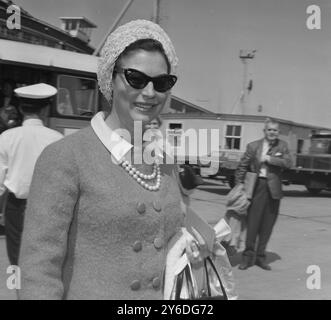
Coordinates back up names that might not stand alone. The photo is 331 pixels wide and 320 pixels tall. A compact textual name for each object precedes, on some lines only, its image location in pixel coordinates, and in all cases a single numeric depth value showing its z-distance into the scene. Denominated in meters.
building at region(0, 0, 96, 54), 13.59
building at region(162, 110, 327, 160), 18.08
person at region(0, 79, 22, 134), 6.56
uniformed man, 3.12
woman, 1.20
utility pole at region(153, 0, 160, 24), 10.77
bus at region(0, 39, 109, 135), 6.89
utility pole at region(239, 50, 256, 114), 22.75
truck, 13.86
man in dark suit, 5.56
